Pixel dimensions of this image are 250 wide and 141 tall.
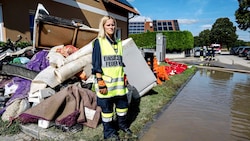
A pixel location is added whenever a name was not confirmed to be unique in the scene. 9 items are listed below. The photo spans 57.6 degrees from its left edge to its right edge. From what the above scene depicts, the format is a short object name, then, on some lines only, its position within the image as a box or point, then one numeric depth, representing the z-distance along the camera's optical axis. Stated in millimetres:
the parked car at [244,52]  35694
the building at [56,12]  8478
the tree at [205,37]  74250
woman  3568
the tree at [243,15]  32625
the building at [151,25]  38044
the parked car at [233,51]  46072
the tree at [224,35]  71938
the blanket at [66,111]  3904
